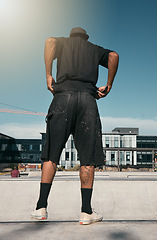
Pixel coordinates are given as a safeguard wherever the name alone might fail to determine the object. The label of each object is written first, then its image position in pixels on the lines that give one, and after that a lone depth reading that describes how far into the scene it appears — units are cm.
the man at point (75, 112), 284
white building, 7694
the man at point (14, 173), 2006
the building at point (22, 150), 9512
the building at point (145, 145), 8481
